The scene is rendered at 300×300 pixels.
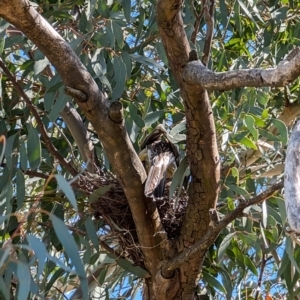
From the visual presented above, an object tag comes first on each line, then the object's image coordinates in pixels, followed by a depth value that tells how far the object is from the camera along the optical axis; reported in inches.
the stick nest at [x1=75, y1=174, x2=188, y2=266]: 193.2
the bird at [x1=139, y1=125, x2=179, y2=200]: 214.5
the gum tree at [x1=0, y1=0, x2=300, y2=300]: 160.6
